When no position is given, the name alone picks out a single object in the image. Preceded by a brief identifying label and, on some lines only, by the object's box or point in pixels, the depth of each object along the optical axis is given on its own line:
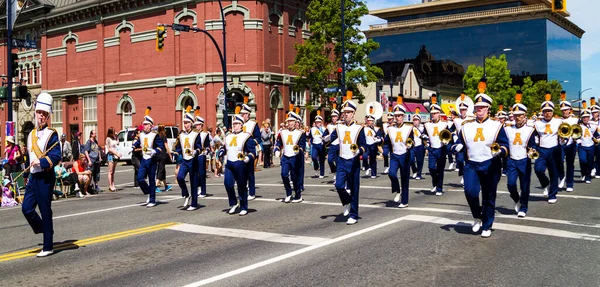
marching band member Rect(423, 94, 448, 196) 14.52
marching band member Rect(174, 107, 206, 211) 12.73
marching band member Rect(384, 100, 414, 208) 12.19
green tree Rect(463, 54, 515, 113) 61.34
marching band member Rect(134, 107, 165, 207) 13.27
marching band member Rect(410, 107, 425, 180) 15.98
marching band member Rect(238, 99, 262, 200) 13.79
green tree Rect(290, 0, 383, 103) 32.59
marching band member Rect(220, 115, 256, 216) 11.63
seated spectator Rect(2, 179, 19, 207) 15.19
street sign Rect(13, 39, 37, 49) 21.02
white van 30.99
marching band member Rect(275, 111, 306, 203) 13.59
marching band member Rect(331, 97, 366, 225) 10.27
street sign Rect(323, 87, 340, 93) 30.98
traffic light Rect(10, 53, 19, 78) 20.34
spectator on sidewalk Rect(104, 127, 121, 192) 18.25
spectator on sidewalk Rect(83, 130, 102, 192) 17.48
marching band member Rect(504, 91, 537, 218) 10.95
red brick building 37.56
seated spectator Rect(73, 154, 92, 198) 16.70
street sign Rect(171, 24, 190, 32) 26.77
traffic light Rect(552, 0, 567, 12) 19.11
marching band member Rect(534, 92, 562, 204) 13.07
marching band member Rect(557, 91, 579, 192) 14.73
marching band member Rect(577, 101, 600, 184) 16.70
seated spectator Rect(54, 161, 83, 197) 16.13
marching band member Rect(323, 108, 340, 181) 15.16
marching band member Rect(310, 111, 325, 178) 19.31
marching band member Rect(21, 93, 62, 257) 8.19
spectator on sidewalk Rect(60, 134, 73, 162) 18.58
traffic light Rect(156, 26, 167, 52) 26.78
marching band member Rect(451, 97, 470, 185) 11.12
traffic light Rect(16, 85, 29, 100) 19.80
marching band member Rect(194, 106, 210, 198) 13.13
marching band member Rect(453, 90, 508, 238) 8.91
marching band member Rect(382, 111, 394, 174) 13.83
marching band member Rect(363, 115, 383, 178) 11.02
